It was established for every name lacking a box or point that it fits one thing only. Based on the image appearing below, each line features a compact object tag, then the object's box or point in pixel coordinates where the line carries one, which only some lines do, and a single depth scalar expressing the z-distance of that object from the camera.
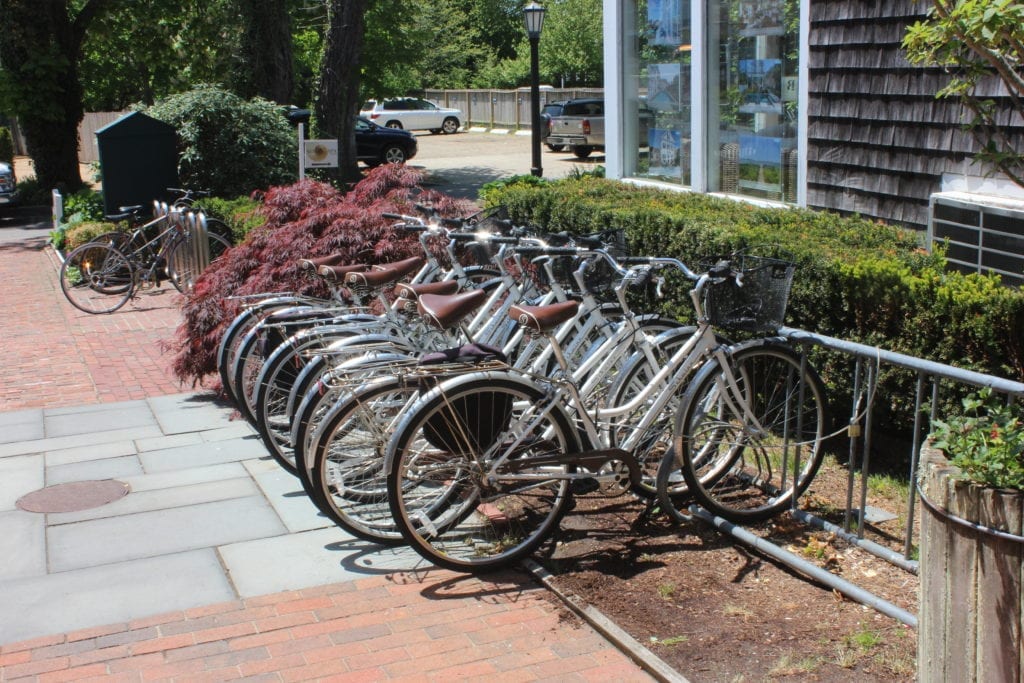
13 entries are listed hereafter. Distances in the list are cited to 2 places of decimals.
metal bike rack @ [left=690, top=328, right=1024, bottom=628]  3.75
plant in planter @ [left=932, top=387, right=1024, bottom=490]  2.82
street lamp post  18.39
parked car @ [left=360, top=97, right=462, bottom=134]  43.50
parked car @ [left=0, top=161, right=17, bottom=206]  21.77
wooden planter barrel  2.77
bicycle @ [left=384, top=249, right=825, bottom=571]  4.53
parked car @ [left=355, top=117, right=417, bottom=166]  28.58
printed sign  11.66
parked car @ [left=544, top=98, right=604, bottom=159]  30.53
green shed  13.89
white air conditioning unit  7.01
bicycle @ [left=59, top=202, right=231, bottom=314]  11.93
